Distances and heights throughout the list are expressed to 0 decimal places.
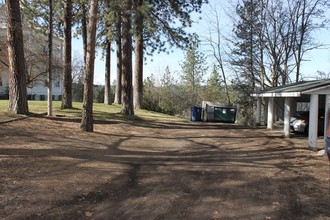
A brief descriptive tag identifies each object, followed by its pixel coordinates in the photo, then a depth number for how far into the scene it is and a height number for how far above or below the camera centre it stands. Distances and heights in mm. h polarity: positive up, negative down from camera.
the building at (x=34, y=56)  23562 +2399
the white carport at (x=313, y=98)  13188 -40
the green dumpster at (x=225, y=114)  27750 -1381
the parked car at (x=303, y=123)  18766 -1320
